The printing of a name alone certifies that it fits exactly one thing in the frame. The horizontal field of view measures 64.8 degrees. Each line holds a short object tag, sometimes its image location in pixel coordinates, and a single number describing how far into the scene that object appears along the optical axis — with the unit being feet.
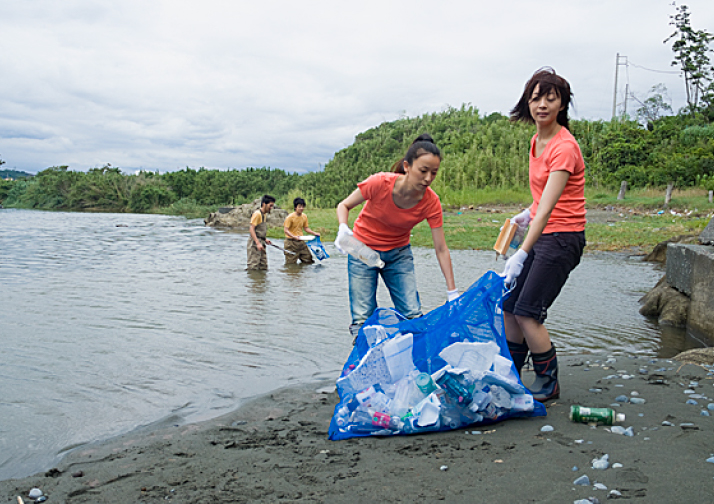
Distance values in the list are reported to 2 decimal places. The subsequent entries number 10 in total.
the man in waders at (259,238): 39.78
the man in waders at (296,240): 44.39
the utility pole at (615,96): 142.31
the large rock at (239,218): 99.04
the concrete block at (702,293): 20.66
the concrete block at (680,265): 22.48
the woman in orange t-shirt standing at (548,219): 11.24
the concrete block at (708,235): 22.81
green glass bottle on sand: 10.57
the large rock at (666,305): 23.03
